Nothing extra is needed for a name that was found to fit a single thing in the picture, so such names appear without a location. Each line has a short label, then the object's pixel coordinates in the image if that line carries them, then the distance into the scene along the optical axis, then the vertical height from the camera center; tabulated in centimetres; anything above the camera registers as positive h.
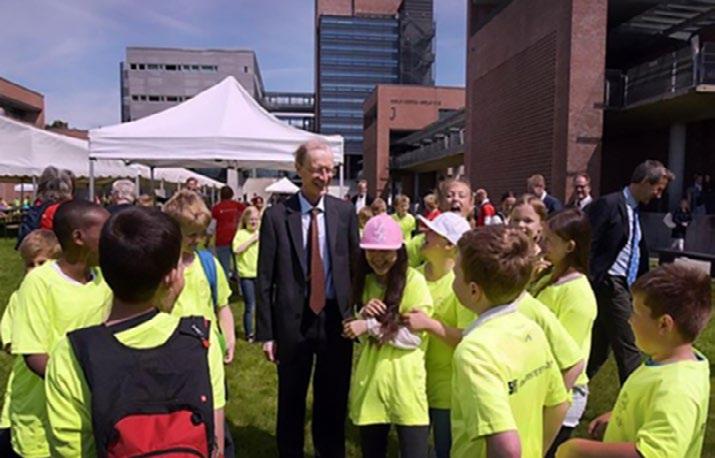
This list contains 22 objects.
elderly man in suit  337 -56
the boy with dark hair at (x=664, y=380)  170 -56
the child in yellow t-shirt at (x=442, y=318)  293 -62
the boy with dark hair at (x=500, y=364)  164 -51
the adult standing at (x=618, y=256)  446 -45
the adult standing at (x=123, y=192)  591 +3
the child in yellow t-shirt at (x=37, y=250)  255 -28
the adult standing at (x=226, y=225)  843 -43
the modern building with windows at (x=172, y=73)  8212 +1830
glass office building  9194 +2224
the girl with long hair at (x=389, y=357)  275 -78
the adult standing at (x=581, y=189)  794 +16
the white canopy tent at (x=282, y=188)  2783 +45
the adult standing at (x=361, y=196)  1307 +5
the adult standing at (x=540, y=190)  743 +13
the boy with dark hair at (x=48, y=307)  210 -43
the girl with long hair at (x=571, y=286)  273 -43
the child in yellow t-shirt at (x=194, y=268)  296 -39
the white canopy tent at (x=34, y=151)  1399 +115
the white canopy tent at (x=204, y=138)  784 +82
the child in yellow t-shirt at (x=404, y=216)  864 -28
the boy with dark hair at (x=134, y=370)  146 -46
